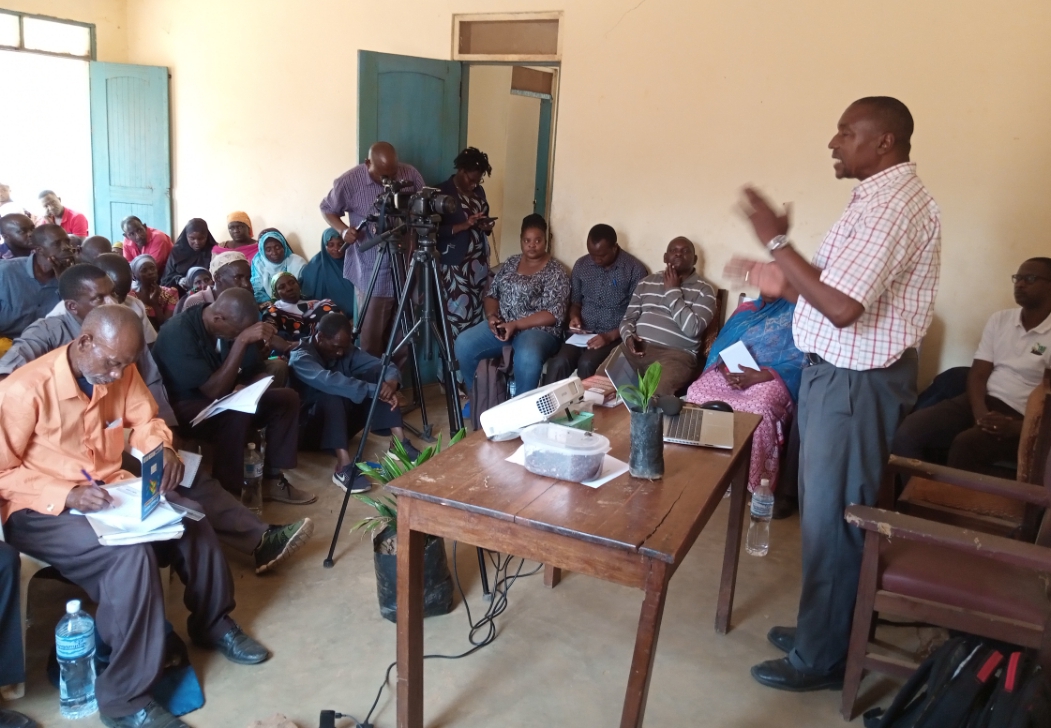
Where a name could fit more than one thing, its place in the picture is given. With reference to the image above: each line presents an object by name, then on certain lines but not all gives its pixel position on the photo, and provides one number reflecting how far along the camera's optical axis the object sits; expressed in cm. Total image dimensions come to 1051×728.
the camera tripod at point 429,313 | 297
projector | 184
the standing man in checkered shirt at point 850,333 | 180
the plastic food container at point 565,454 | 167
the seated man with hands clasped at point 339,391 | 339
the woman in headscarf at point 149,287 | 400
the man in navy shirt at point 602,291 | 418
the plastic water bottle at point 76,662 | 187
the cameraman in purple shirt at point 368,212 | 429
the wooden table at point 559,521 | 146
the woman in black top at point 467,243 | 446
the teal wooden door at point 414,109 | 450
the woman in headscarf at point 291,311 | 405
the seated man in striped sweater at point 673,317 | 394
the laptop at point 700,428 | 197
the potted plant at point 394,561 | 237
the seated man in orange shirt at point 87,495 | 188
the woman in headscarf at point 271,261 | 494
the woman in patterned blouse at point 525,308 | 420
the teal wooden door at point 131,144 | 600
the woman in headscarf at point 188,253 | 520
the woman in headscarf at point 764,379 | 342
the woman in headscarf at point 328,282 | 476
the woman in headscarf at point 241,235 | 532
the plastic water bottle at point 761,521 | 309
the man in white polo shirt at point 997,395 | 314
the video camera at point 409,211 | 300
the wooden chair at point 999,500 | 227
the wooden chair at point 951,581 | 173
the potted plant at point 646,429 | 167
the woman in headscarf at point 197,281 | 450
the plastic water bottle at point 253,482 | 308
